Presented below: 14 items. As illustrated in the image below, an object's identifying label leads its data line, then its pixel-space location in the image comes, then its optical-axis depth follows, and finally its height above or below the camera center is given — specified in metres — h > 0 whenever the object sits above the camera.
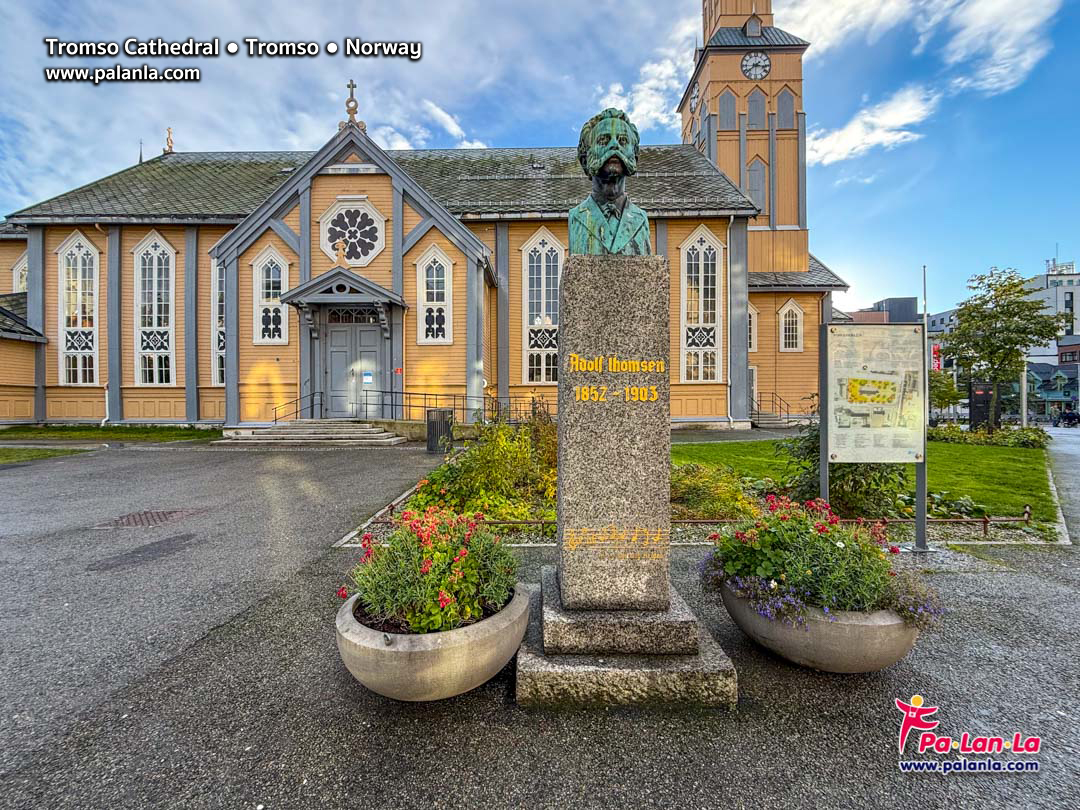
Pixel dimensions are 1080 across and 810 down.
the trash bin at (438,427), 13.17 -0.82
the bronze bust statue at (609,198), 3.10 +1.35
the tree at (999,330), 16.64 +2.29
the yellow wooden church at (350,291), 17.70 +4.36
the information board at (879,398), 4.88 -0.03
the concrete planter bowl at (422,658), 2.45 -1.35
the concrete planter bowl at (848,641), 2.69 -1.41
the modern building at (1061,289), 76.56 +16.85
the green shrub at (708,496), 6.39 -1.46
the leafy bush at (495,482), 6.63 -1.28
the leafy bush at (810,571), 2.76 -1.06
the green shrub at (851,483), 6.09 -1.13
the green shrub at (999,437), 15.30 -1.40
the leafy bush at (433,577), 2.61 -1.03
